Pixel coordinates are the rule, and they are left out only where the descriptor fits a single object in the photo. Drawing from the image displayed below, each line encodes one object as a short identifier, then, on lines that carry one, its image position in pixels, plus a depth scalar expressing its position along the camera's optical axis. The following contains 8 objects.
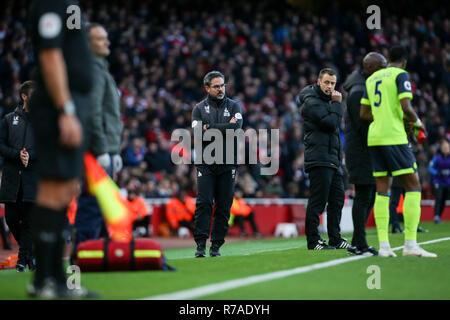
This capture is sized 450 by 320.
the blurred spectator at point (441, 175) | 37.22
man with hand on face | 18.41
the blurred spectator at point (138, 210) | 35.84
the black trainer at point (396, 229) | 27.89
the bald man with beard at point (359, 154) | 16.25
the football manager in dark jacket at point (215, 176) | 18.06
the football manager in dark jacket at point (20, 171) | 16.59
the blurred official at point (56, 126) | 8.91
